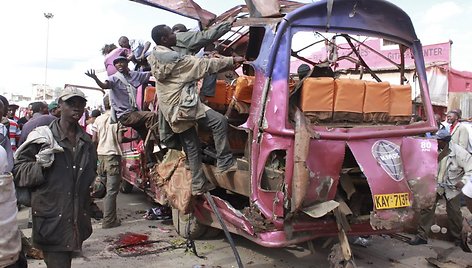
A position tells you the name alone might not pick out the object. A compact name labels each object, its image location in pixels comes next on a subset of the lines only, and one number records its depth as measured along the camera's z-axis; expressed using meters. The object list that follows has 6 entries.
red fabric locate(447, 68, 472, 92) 12.80
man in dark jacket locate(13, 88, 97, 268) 3.14
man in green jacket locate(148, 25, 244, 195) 4.79
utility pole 33.53
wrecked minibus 4.00
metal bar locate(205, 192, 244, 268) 4.48
